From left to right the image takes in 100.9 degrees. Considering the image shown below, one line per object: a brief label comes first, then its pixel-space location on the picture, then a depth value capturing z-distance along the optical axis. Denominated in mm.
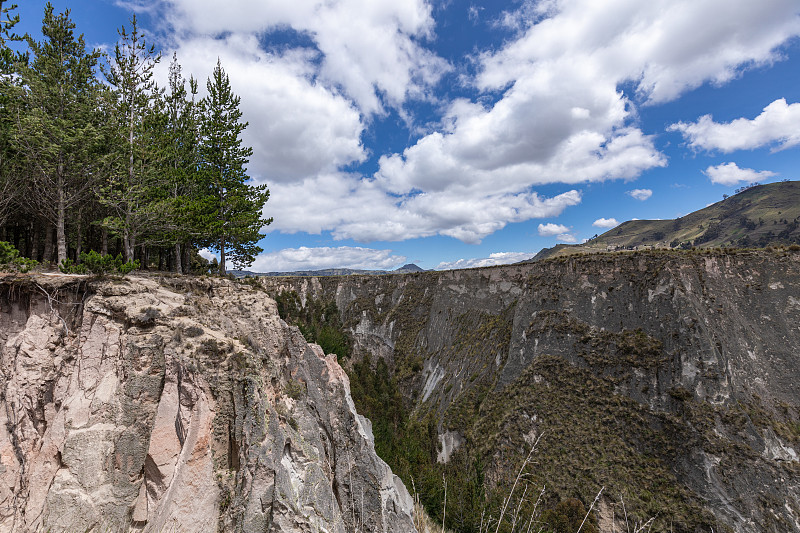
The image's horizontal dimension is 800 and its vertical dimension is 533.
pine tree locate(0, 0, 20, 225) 14477
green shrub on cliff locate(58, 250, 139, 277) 11120
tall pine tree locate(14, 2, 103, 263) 14266
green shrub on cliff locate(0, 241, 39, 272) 11096
